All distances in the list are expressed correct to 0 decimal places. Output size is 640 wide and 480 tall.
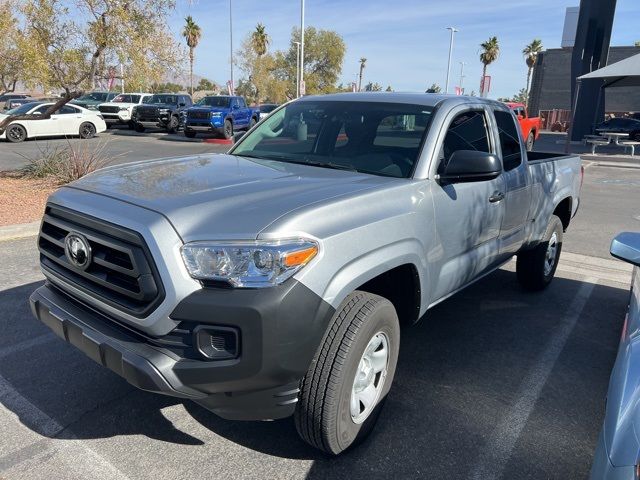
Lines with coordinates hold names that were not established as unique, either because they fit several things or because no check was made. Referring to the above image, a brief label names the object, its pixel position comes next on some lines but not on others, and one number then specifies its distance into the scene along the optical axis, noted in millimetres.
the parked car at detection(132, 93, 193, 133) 24953
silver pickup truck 2168
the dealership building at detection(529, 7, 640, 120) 47375
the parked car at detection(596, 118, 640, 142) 30781
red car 19656
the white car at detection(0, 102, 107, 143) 18562
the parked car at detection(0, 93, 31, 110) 31336
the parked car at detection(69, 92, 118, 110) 27339
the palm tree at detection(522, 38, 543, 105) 72388
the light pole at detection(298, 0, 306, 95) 26172
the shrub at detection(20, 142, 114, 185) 9555
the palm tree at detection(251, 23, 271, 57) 58500
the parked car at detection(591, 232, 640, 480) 1571
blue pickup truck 22078
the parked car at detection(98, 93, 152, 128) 26141
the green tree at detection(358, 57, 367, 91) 92444
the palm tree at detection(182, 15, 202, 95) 57625
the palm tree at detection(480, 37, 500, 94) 65312
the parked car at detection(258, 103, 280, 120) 26834
